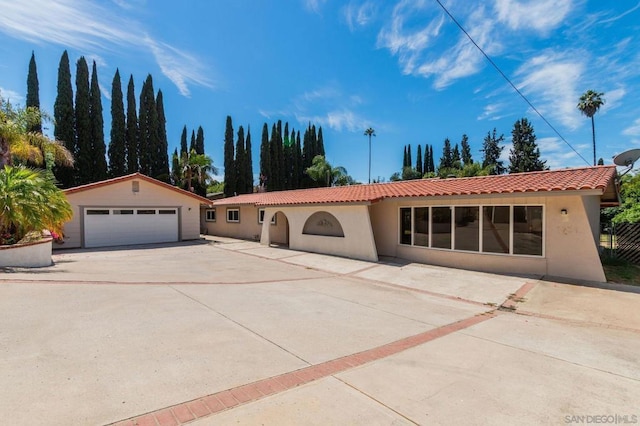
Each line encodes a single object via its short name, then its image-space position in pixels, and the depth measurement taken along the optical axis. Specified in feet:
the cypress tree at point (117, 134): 103.24
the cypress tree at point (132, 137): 106.22
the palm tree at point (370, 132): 191.75
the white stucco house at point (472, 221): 32.19
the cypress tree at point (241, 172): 133.28
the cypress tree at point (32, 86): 91.40
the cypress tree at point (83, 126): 94.07
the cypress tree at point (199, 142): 132.16
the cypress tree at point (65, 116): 91.35
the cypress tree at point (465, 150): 192.03
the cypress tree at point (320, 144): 168.25
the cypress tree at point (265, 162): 145.59
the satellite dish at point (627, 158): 36.09
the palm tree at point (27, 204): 34.73
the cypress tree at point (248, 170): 134.72
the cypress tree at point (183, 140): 137.39
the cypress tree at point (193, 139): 134.73
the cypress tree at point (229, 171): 131.13
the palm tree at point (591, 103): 134.10
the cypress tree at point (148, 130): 109.50
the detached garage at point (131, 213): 59.52
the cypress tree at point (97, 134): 96.99
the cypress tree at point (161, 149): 112.27
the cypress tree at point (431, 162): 221.46
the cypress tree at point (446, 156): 199.97
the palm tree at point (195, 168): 103.14
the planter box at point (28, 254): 33.68
